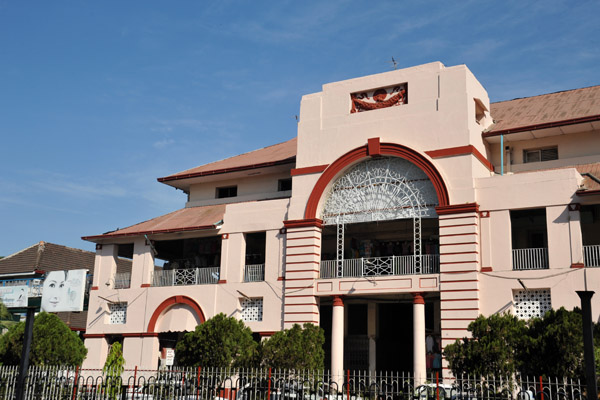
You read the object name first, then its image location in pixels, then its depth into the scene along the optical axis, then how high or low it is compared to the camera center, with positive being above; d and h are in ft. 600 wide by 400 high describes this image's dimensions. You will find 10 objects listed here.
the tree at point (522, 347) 51.83 +2.69
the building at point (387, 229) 71.87 +17.34
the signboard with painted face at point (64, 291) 107.24 +11.62
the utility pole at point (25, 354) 52.39 +0.97
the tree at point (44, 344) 78.74 +2.67
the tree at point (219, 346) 70.90 +2.76
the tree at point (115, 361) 89.15 +1.19
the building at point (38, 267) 120.57 +17.60
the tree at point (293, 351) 70.03 +2.47
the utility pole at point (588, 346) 37.32 +2.07
